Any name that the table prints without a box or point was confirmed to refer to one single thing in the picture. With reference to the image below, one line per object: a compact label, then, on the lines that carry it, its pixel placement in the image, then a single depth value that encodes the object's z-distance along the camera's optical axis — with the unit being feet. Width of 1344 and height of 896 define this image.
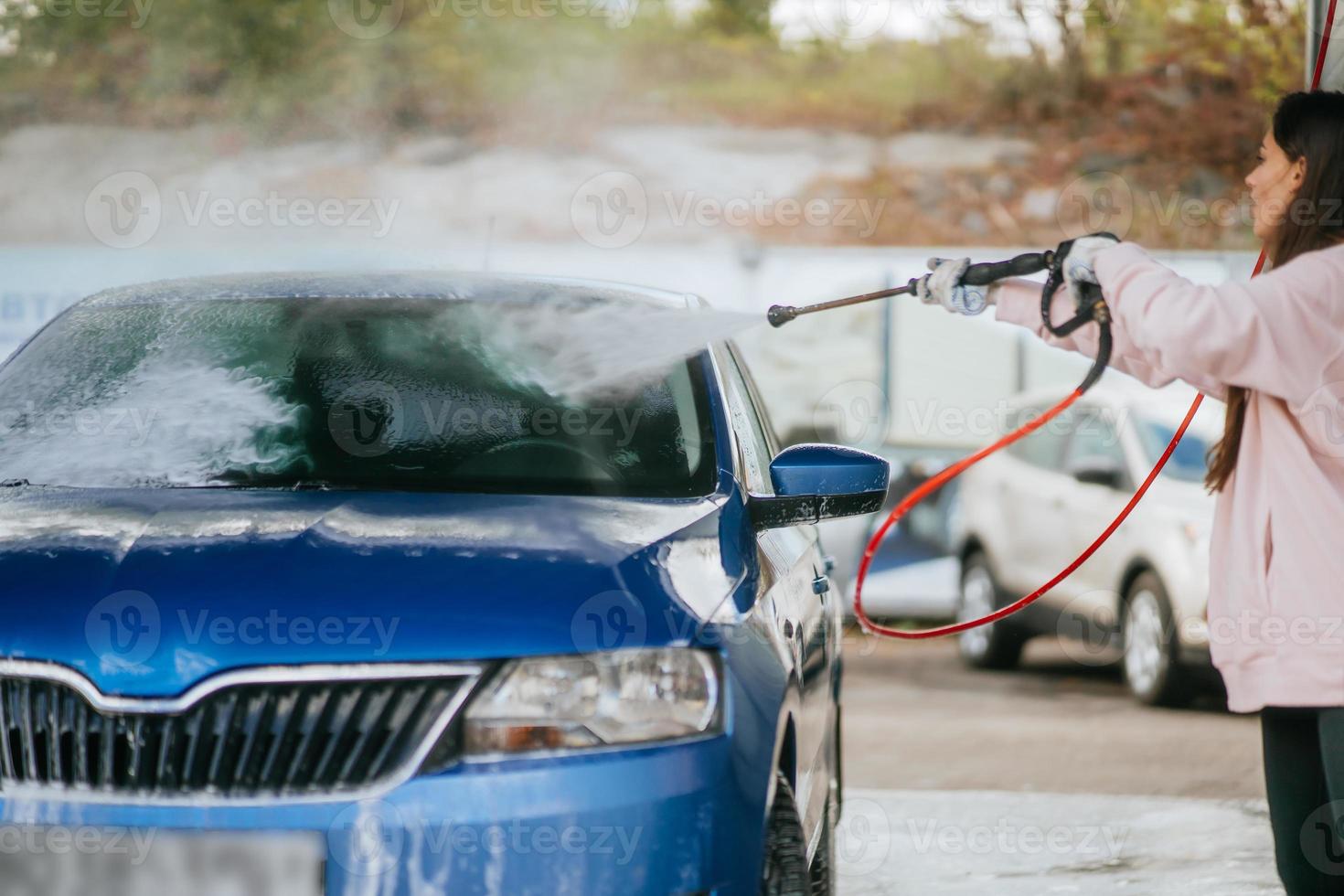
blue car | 9.46
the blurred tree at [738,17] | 85.43
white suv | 34.35
